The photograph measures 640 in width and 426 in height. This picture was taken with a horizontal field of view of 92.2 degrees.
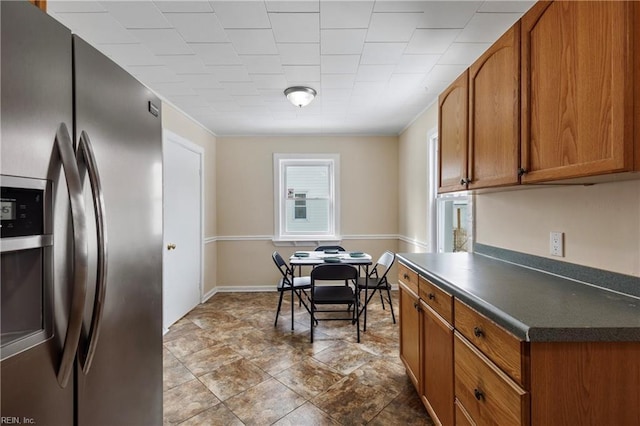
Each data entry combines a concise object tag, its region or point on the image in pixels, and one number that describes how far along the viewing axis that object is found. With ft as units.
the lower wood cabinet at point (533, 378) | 3.01
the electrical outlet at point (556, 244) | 5.02
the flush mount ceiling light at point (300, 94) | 9.36
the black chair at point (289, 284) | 11.02
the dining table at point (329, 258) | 10.70
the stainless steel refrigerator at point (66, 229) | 2.31
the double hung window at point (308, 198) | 15.55
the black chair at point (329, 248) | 13.74
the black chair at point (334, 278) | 9.62
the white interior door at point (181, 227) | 10.76
